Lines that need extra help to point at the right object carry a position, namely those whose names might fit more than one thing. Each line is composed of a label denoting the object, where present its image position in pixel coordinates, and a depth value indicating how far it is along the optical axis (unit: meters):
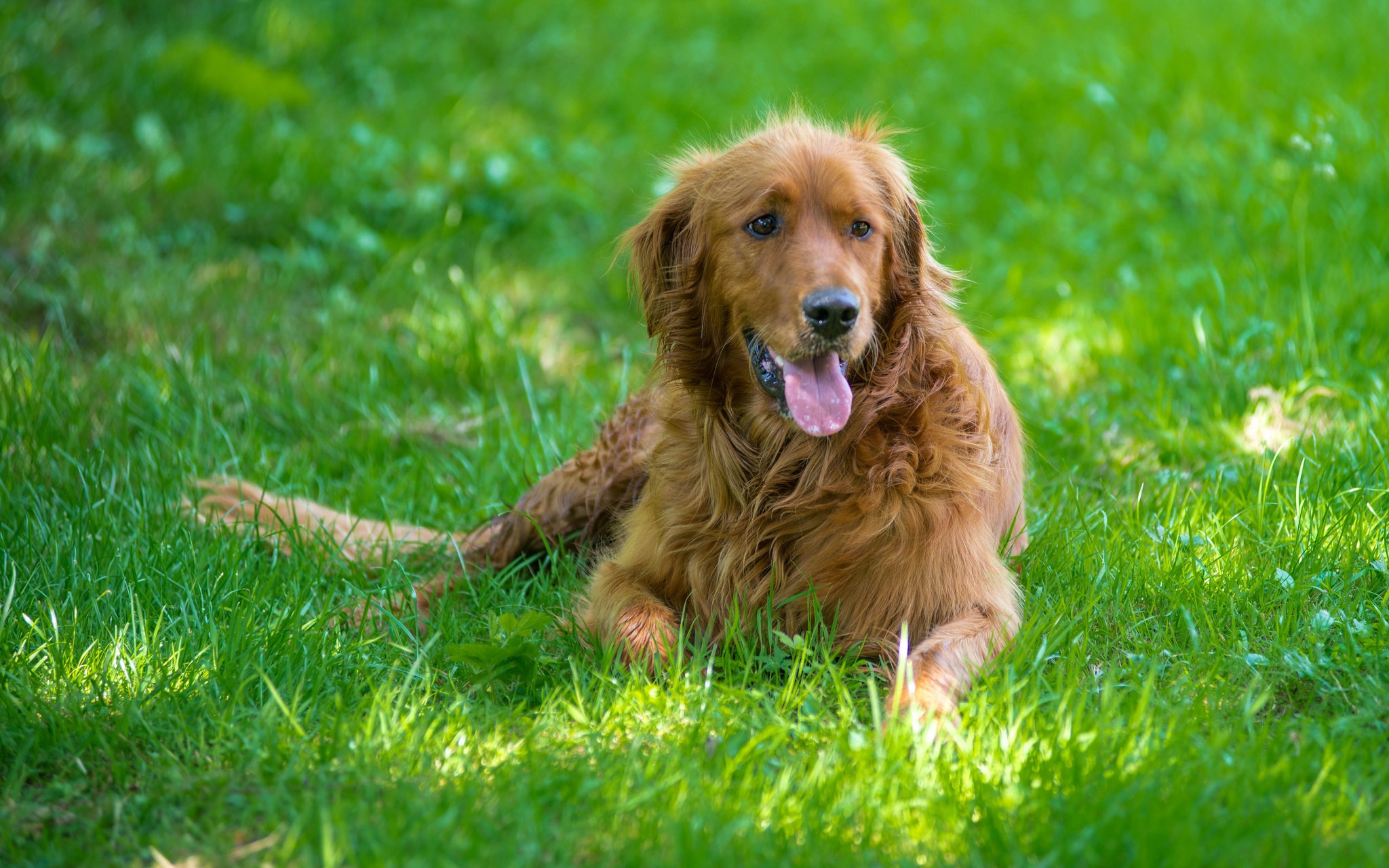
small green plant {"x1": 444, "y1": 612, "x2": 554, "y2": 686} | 5.47
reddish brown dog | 5.70
